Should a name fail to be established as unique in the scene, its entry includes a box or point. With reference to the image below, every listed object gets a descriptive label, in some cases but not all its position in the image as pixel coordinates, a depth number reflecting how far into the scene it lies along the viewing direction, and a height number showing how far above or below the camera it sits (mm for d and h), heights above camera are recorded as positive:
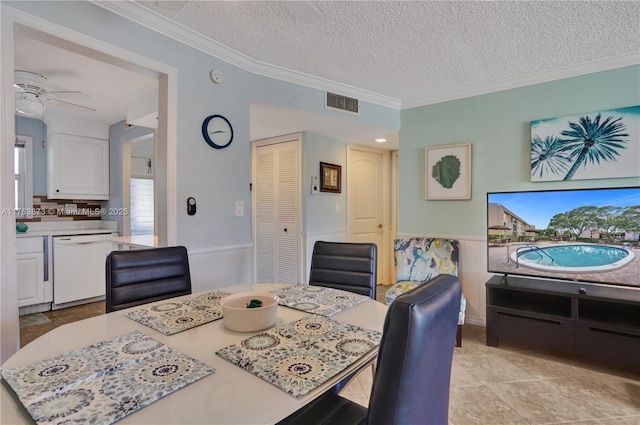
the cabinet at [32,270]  3391 -662
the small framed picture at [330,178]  3900 +385
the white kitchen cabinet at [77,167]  3881 +523
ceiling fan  2703 +998
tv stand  2172 -794
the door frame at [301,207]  3729 +17
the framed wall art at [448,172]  3223 +380
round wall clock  2373 +587
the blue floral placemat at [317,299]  1376 -426
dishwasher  3637 -683
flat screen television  2326 -204
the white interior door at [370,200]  4406 +124
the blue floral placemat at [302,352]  819 -428
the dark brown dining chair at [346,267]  1849 -349
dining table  683 -435
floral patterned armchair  3072 -495
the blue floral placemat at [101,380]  678 -424
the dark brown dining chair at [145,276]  1503 -339
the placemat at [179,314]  1167 -423
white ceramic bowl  1105 -381
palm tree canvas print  2488 +514
